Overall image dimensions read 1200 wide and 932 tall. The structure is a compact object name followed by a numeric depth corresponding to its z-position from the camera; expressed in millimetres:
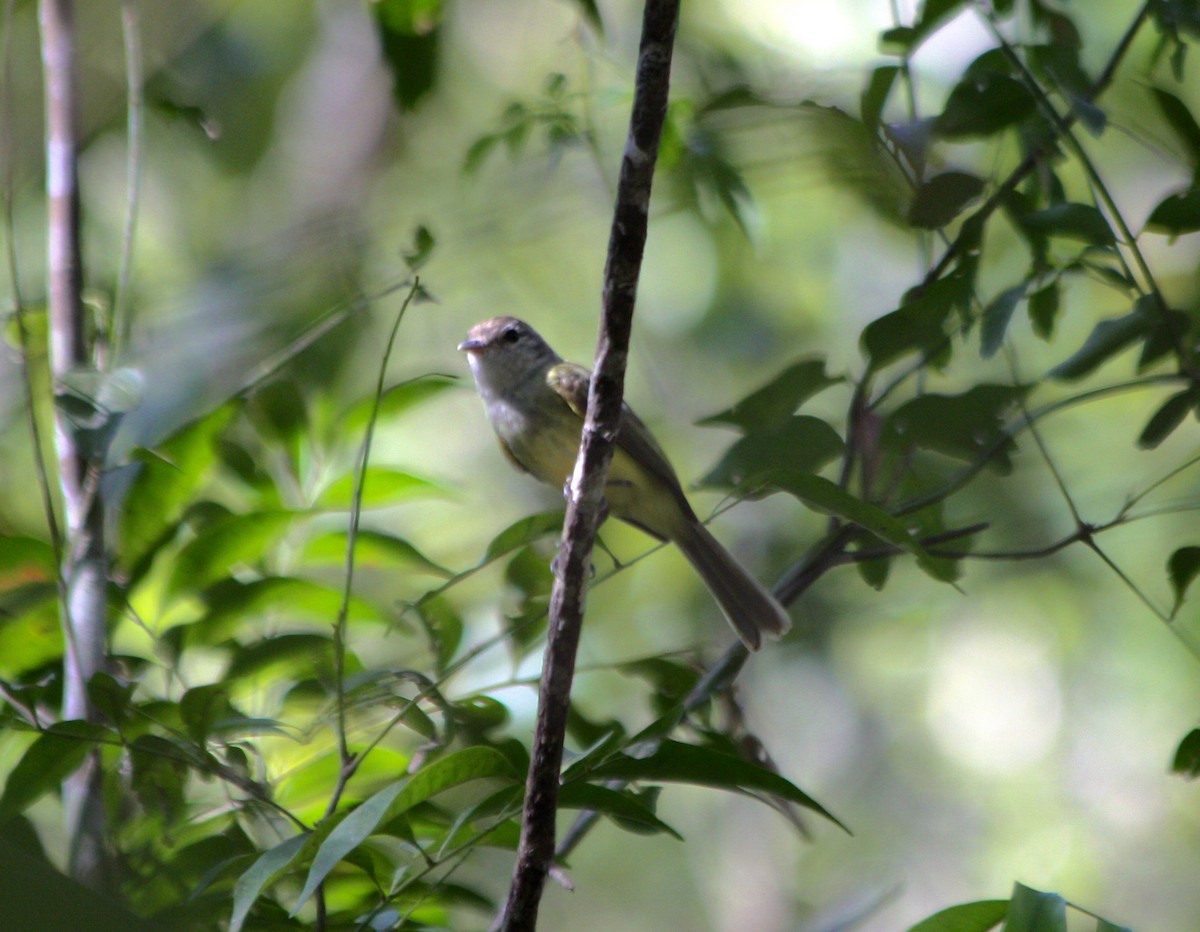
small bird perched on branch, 7121
